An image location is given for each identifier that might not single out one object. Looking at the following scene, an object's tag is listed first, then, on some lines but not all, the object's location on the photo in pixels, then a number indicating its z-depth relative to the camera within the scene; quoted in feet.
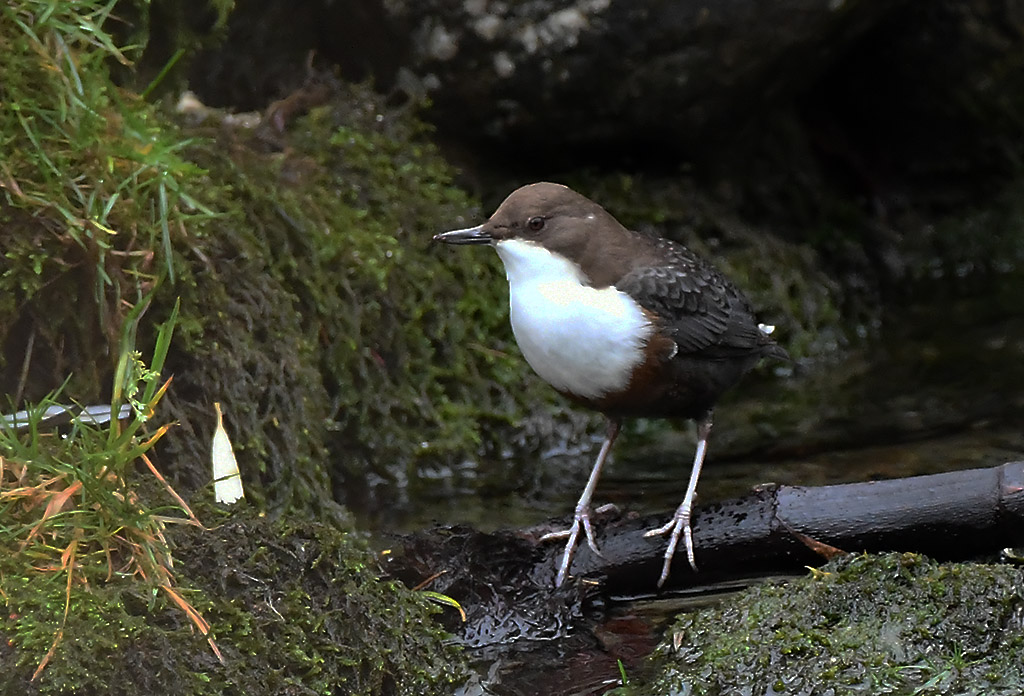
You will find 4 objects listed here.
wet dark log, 18.66
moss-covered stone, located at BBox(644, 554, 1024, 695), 16.39
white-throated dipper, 22.30
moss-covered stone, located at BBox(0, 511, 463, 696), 15.94
